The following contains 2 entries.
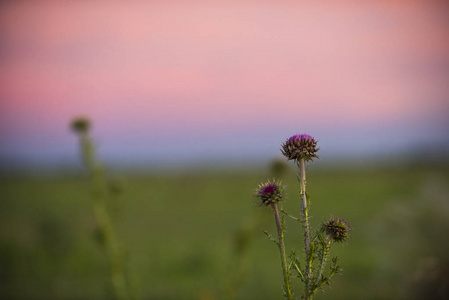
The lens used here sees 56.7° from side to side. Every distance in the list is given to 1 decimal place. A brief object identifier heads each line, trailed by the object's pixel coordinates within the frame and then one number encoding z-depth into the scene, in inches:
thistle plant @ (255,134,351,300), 65.7
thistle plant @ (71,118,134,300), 147.6
